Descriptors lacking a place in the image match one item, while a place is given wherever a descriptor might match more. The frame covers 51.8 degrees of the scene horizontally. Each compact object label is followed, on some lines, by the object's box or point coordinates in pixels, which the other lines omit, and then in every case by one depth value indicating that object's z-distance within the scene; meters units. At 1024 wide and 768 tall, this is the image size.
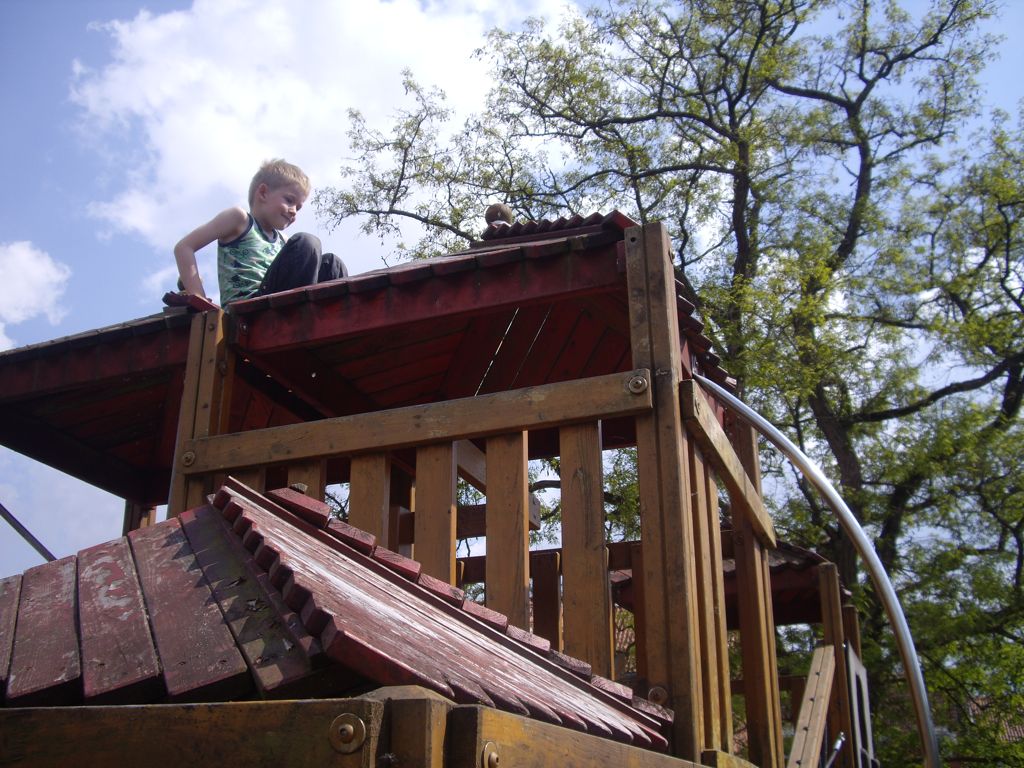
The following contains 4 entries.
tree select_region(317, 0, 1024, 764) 16.44
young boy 5.67
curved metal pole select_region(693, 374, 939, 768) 4.68
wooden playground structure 1.83
